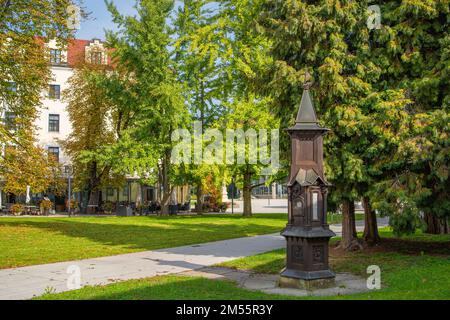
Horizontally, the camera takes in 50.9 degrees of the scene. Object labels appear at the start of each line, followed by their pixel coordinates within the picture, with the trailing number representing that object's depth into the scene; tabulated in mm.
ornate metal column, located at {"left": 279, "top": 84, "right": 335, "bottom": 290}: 9773
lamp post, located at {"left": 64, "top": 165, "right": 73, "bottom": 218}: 40731
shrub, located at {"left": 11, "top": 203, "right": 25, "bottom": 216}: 37344
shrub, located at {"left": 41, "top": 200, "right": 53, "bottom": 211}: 38469
